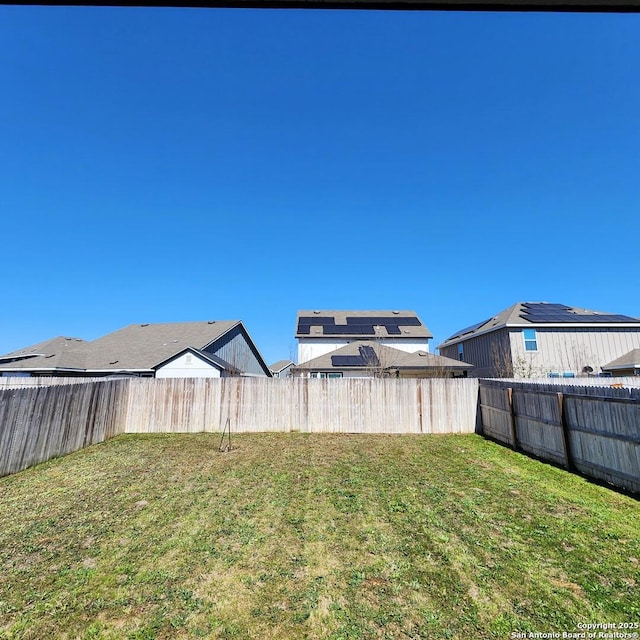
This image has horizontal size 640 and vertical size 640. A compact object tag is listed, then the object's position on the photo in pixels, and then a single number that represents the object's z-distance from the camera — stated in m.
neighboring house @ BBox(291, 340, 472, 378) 18.38
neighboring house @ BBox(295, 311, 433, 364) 27.88
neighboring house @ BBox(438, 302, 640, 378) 17.73
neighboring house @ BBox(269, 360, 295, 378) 46.97
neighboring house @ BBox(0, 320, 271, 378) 17.84
